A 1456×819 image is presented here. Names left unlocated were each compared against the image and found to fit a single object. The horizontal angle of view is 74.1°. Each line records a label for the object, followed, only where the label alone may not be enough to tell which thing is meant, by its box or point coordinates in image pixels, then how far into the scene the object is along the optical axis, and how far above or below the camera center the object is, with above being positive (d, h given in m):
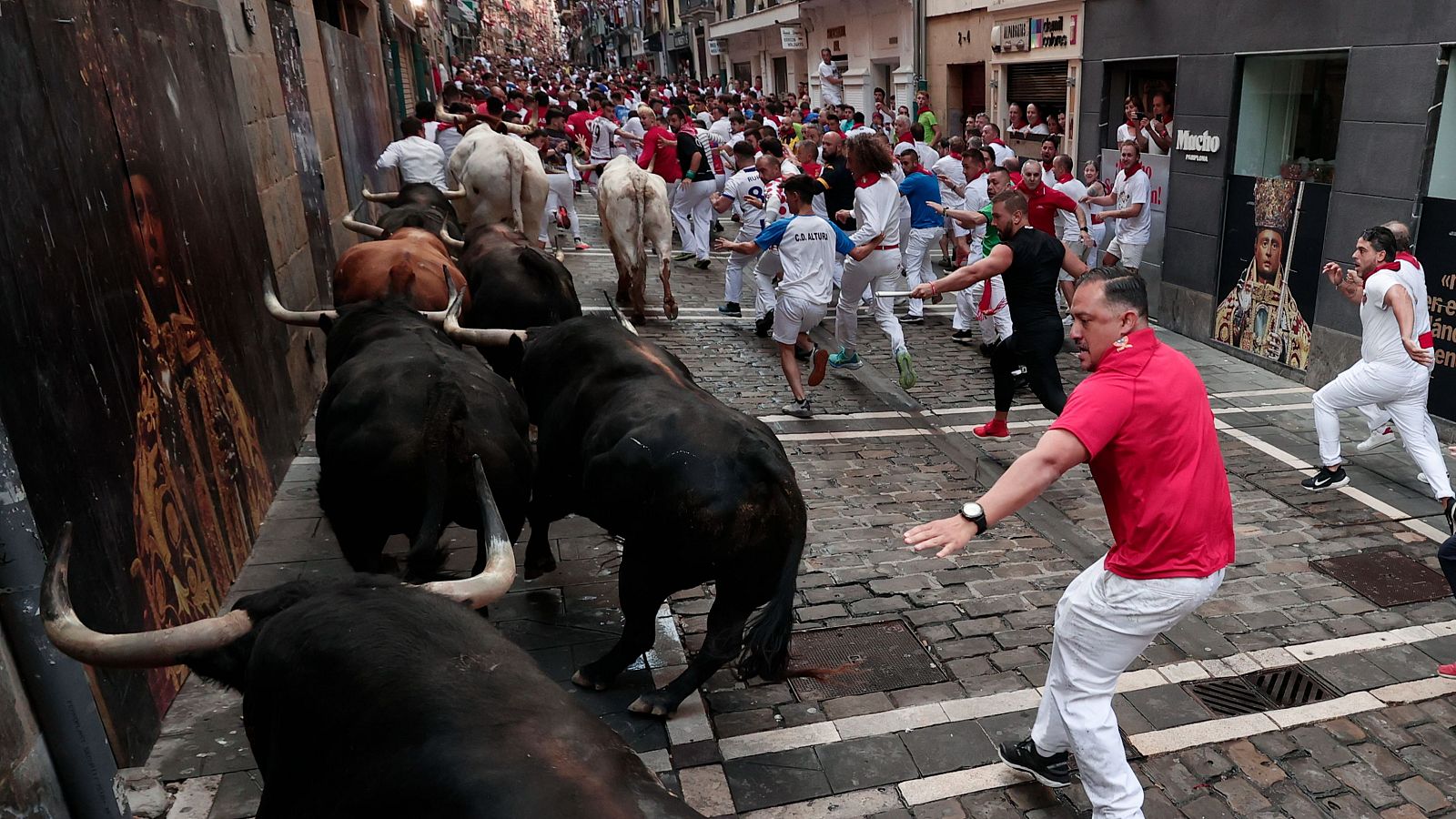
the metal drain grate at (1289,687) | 4.77 -2.84
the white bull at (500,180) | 12.11 -0.41
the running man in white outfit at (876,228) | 9.30 -0.97
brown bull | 7.35 -0.90
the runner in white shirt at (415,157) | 12.04 -0.06
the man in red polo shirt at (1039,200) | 10.38 -0.88
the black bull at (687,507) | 4.18 -1.58
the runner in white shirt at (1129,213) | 11.65 -1.20
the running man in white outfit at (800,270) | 8.71 -1.24
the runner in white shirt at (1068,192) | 11.83 -0.94
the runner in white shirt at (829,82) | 27.55 +1.27
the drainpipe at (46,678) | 3.25 -1.70
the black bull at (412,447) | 4.38 -1.35
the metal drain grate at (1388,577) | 5.74 -2.85
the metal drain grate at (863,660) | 4.87 -2.70
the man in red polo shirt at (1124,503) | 3.38 -1.34
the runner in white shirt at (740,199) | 12.08 -0.81
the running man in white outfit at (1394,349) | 6.64 -1.71
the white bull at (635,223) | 11.96 -1.00
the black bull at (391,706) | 2.17 -1.33
